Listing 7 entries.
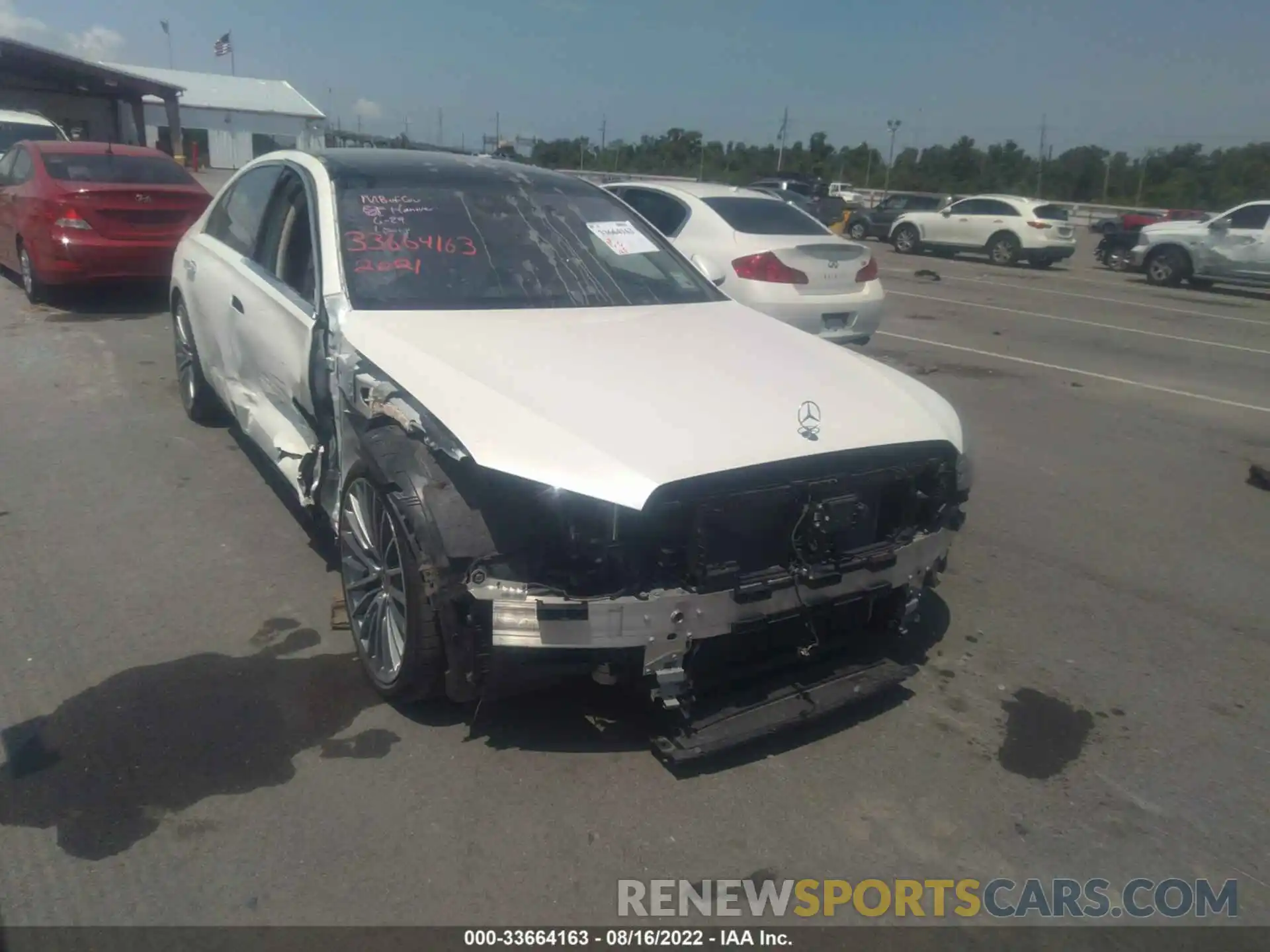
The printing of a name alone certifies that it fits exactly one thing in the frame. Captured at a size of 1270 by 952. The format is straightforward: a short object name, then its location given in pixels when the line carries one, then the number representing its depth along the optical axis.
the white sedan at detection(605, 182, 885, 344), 8.26
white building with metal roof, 59.41
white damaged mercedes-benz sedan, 2.86
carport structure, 25.31
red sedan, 9.16
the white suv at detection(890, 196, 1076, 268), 22.88
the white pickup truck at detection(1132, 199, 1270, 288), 18.34
